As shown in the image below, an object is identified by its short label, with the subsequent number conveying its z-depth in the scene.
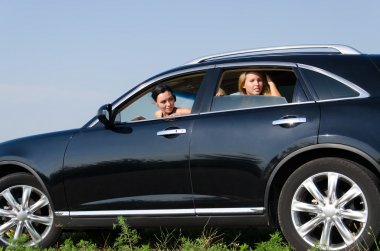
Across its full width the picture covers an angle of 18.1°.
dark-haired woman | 10.59
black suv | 8.86
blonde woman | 9.93
